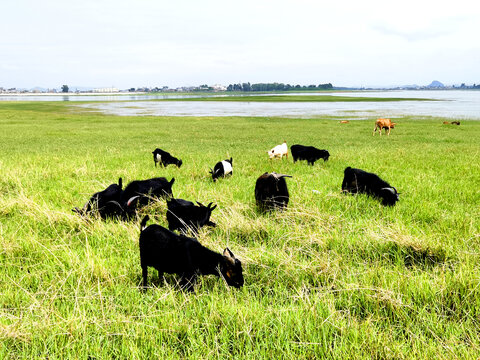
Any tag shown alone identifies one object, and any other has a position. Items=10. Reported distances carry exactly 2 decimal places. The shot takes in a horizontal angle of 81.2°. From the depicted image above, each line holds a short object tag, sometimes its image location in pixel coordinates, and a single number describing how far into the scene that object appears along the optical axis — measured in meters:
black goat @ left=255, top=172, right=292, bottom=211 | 5.26
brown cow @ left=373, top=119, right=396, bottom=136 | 23.55
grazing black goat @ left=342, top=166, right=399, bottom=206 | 5.56
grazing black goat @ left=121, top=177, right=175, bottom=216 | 4.97
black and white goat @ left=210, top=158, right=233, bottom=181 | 8.03
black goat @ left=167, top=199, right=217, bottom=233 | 4.28
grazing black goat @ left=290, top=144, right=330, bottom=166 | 10.68
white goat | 11.66
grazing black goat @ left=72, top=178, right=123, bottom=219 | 4.87
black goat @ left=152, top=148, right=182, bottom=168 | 9.88
